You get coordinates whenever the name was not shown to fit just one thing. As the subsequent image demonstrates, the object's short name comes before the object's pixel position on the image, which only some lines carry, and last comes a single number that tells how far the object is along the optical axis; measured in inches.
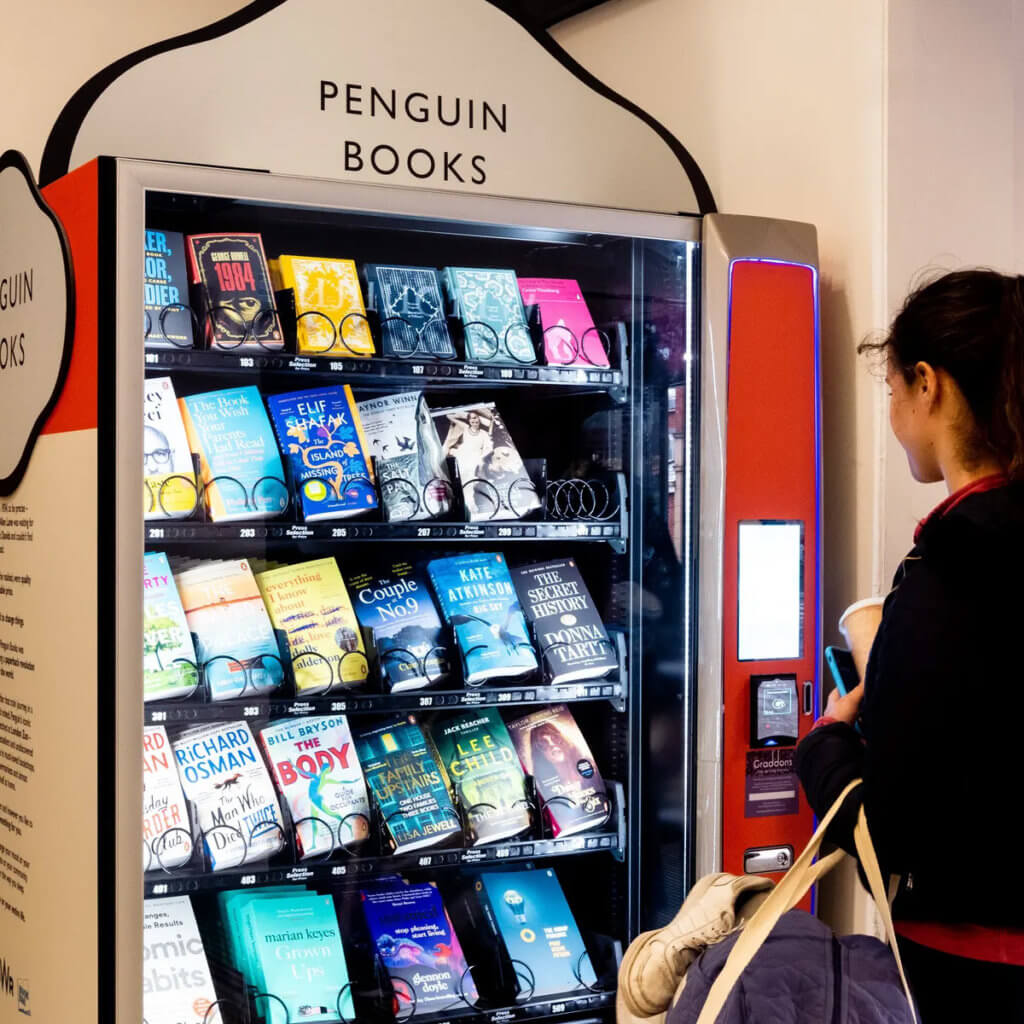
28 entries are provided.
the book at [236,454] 93.4
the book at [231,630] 92.7
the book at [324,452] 97.6
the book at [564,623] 105.8
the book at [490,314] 102.6
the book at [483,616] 103.7
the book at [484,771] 102.7
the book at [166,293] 90.0
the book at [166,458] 89.6
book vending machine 89.2
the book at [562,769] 104.6
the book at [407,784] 99.9
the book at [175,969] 90.2
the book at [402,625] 100.1
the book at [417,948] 97.4
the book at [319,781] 95.9
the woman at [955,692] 60.0
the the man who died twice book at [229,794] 92.0
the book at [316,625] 97.2
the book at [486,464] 103.7
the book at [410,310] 100.0
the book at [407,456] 100.7
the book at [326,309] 96.3
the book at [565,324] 106.0
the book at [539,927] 103.0
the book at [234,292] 91.9
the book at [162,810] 88.7
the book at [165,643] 90.4
